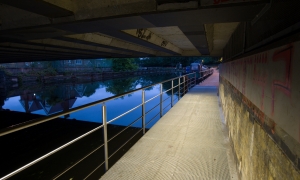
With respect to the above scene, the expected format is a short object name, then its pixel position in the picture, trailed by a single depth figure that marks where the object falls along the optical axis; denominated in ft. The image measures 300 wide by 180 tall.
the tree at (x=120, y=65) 138.72
